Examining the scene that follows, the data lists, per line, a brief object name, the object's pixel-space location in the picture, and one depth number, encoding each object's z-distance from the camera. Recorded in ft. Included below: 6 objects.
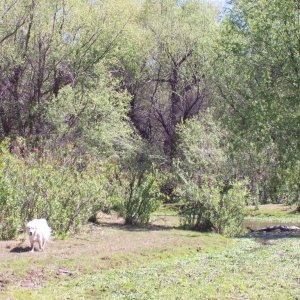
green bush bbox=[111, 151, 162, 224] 85.81
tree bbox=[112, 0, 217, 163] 136.46
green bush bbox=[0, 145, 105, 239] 61.46
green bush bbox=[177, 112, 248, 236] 77.77
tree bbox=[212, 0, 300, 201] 79.56
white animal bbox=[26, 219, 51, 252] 52.40
